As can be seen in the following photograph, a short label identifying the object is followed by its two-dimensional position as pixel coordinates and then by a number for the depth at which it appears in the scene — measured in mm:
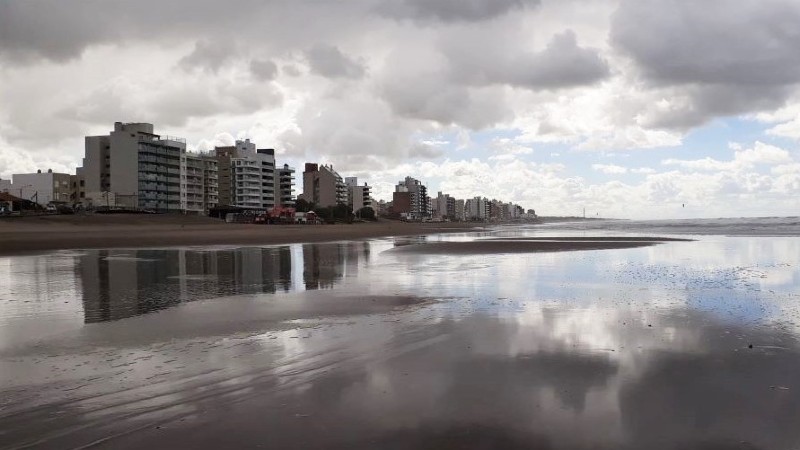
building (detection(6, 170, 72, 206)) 126125
